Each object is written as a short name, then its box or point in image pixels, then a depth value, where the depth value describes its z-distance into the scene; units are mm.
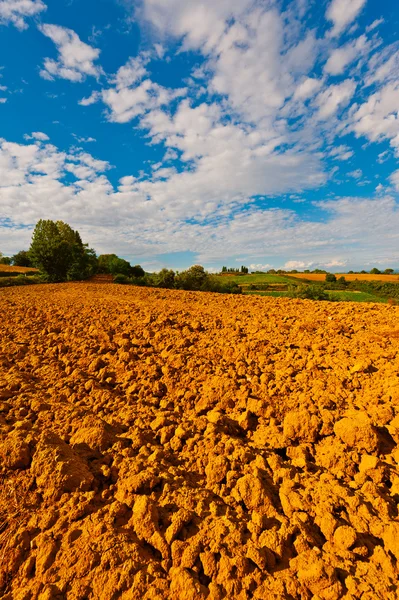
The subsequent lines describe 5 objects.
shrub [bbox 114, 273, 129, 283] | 27478
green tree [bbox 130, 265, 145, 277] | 35162
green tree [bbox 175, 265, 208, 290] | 30452
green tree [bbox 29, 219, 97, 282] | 25875
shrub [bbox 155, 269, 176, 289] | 29031
